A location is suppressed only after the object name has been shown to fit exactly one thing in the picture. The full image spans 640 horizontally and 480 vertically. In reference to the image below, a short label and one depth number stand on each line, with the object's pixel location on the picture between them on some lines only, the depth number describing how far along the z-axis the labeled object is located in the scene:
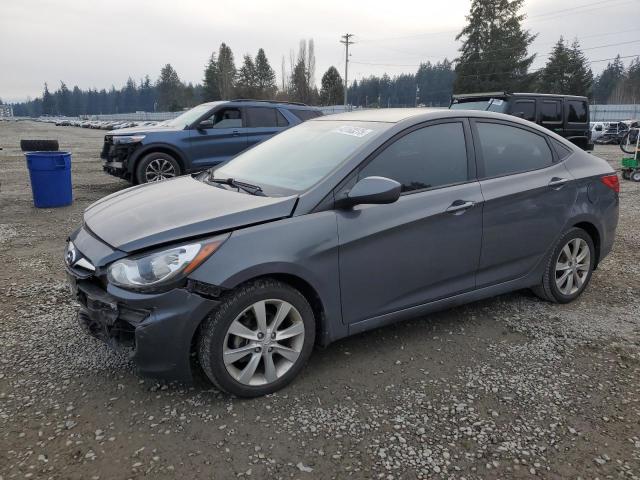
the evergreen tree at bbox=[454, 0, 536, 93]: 48.03
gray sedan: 2.67
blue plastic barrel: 7.86
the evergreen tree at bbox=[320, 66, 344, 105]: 74.21
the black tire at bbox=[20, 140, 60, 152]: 13.45
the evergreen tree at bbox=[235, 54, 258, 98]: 84.20
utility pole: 57.54
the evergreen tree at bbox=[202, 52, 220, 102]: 83.12
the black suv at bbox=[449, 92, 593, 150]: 11.17
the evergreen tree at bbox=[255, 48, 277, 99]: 86.50
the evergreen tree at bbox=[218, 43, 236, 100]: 76.44
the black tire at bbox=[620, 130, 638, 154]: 13.13
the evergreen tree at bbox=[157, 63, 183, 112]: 107.50
